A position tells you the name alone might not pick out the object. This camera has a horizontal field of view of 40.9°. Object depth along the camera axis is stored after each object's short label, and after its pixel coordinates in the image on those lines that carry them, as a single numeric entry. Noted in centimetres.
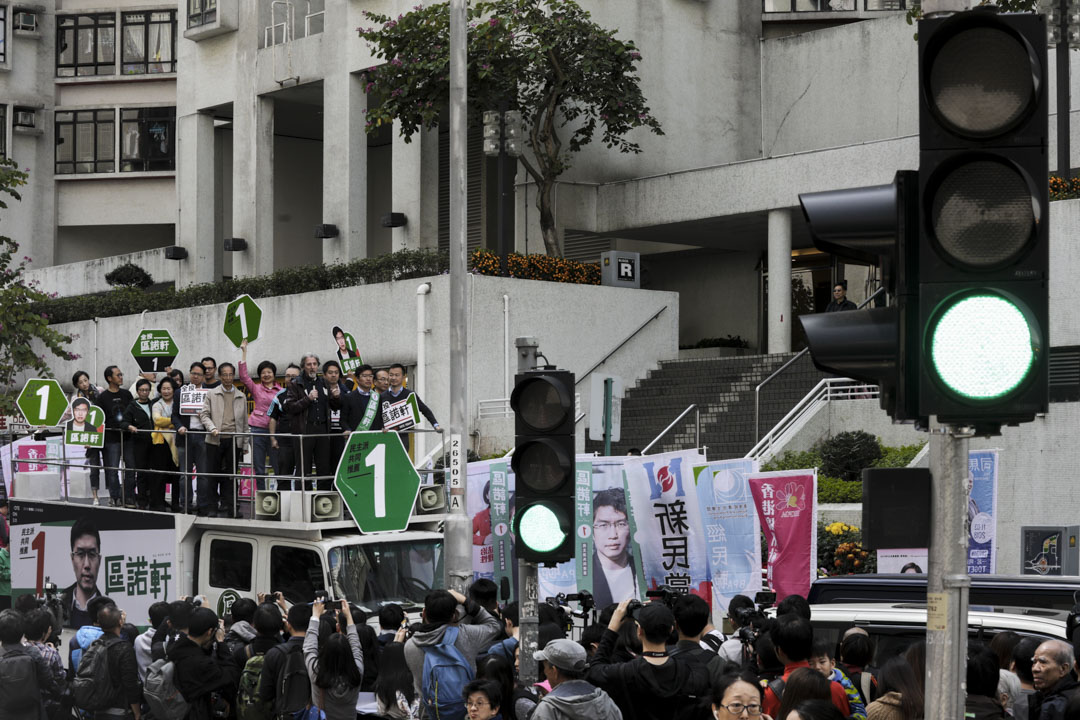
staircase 2541
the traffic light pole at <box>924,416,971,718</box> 421
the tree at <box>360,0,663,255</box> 2781
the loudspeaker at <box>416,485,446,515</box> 1513
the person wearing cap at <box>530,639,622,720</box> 700
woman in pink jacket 1708
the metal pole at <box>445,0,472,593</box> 1631
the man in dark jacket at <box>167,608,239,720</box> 986
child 730
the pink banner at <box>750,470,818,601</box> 1386
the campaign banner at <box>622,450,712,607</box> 1490
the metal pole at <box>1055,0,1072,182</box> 2375
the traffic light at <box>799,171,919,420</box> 442
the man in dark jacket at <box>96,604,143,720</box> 1060
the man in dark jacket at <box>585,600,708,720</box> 745
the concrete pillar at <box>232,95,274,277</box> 3531
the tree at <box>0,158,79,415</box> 3120
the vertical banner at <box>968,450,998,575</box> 1408
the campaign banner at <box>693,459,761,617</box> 1424
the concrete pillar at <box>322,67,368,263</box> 3278
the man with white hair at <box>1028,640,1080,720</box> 725
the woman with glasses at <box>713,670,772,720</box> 635
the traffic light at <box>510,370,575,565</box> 811
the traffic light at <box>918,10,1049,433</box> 419
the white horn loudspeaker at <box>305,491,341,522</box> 1388
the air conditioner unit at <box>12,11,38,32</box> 4972
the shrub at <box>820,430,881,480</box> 2223
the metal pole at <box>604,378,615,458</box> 1538
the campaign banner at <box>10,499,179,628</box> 1466
